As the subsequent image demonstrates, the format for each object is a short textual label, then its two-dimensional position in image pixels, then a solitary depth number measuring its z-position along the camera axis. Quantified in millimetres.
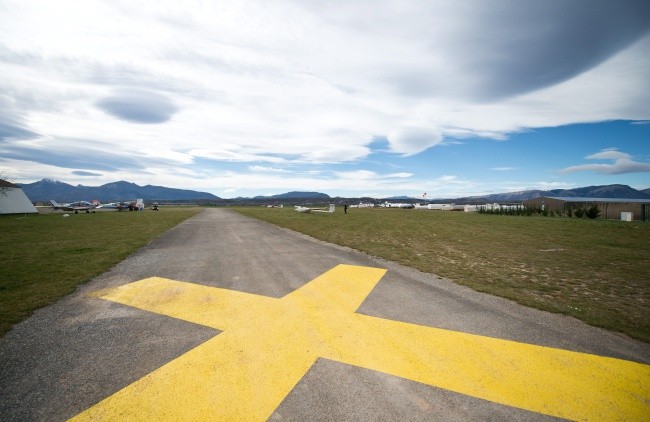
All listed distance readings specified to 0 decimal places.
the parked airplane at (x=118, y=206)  58000
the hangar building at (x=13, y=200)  40344
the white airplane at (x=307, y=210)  38988
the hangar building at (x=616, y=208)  29047
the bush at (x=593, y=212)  31094
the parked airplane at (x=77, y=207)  48844
